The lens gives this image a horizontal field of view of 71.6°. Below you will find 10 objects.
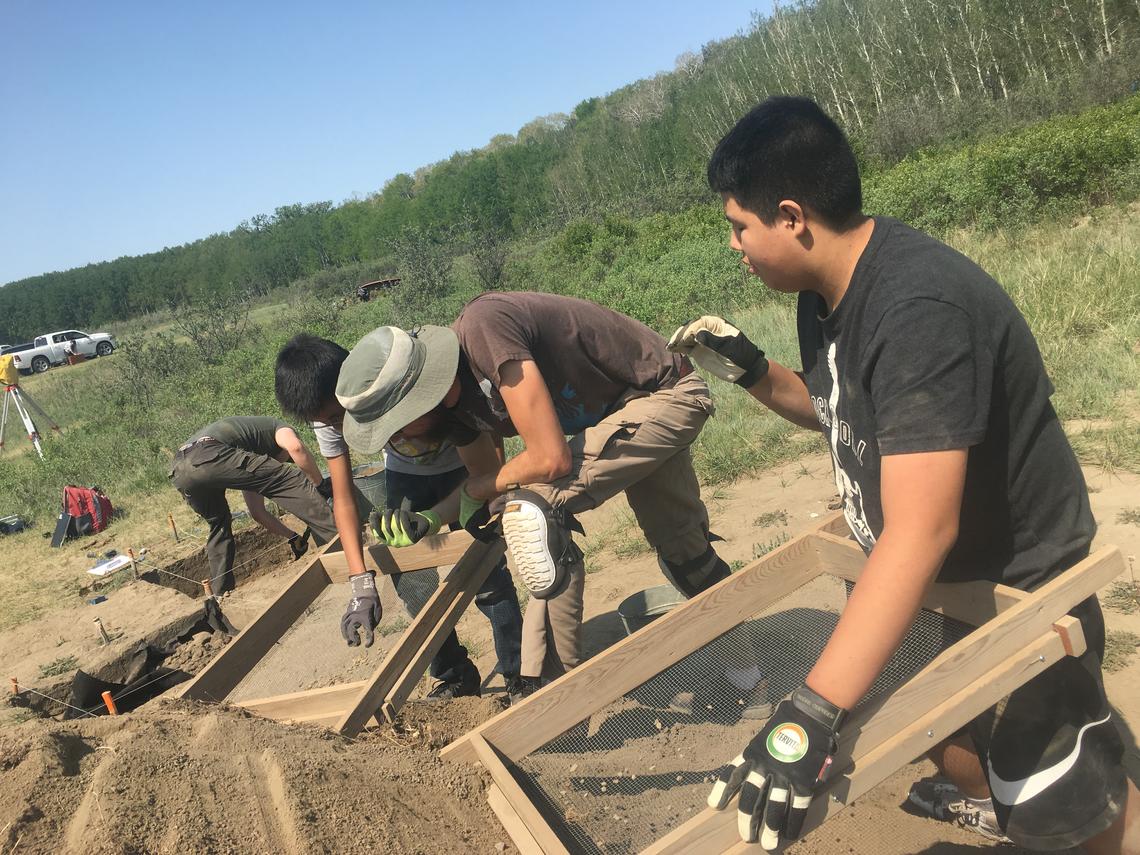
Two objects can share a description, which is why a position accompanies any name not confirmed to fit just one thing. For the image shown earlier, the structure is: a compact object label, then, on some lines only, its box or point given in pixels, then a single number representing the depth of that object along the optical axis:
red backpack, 9.34
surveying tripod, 14.27
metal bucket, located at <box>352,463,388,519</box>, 5.46
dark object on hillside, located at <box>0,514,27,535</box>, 10.16
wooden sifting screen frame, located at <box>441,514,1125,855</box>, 1.33
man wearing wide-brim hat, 2.40
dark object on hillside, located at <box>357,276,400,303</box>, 36.63
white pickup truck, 34.00
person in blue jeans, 3.15
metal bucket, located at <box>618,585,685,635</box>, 3.57
